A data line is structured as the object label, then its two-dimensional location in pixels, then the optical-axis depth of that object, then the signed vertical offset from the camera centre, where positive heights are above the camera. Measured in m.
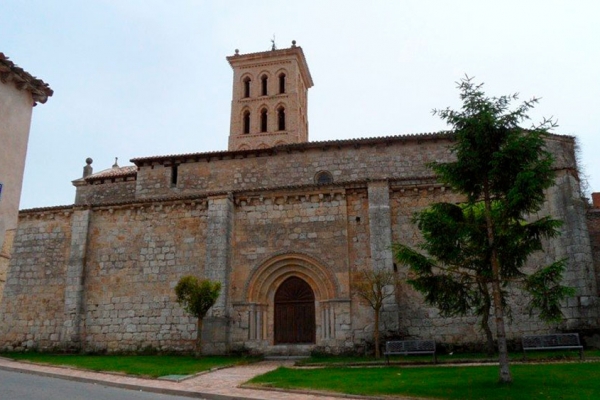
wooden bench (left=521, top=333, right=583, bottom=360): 14.85 -0.47
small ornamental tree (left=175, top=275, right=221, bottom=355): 17.67 +1.11
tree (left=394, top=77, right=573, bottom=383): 11.37 +2.49
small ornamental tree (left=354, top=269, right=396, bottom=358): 17.19 +1.32
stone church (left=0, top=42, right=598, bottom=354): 18.28 +2.27
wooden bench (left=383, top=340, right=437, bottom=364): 15.59 -0.60
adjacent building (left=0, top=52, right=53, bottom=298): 8.97 +3.52
